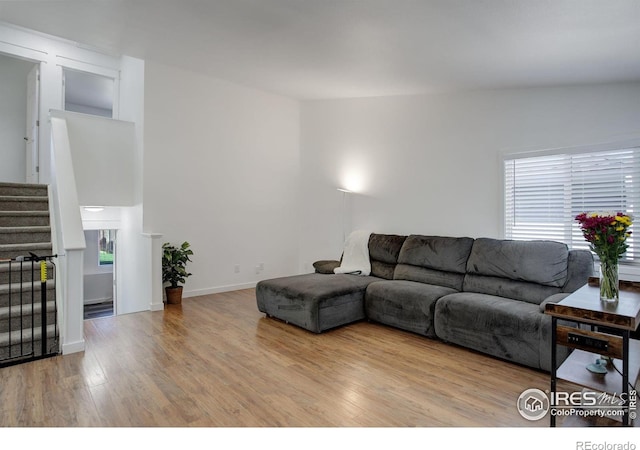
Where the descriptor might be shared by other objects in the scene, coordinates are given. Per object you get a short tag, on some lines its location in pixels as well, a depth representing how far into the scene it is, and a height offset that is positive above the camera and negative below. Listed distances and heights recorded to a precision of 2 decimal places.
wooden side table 1.77 -0.61
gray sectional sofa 2.92 -0.71
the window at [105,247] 7.93 -0.58
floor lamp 5.60 +0.18
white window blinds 3.27 +0.33
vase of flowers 2.04 -0.11
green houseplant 4.68 -0.63
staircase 3.14 -0.65
